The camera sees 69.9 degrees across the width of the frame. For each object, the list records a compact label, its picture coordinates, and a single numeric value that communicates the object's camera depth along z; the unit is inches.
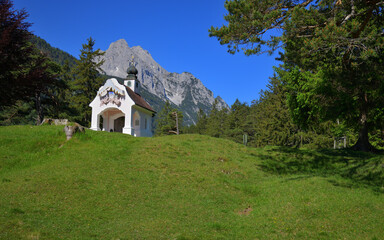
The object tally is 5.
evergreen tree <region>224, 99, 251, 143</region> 2844.5
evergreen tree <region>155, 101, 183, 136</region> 2642.7
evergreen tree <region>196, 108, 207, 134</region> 3746.8
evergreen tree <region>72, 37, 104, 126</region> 1656.0
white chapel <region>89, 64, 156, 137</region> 1164.5
